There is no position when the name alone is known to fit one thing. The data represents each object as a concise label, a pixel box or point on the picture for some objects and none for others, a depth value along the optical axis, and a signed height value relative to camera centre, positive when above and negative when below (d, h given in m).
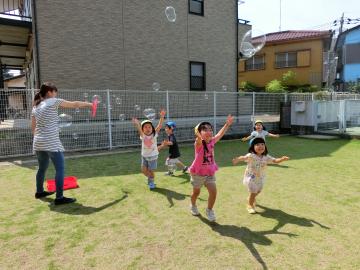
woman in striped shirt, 4.44 -0.28
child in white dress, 4.25 -0.82
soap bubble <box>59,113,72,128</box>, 8.66 -0.29
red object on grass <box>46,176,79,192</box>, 5.39 -1.31
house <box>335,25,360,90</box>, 28.53 +4.23
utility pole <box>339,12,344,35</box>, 31.53 +8.15
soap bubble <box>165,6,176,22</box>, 12.05 +3.57
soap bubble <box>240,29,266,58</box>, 13.62 +2.75
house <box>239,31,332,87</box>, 25.16 +3.91
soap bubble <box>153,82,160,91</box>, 12.34 +0.84
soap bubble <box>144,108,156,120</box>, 8.28 -0.14
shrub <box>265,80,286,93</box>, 22.78 +1.38
